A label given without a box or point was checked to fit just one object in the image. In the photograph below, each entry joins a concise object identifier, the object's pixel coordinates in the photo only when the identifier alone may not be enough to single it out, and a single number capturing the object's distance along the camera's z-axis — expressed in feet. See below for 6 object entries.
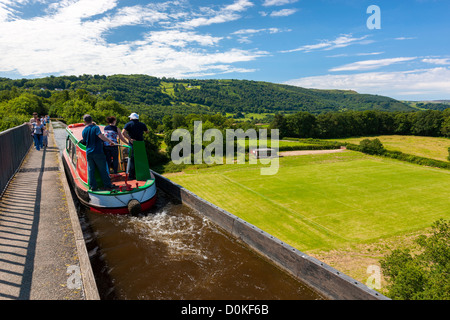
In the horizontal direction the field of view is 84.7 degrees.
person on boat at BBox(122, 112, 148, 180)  34.83
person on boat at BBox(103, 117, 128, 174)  35.23
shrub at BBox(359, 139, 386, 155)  187.20
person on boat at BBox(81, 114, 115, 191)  29.91
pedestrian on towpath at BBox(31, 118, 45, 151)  56.96
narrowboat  32.24
